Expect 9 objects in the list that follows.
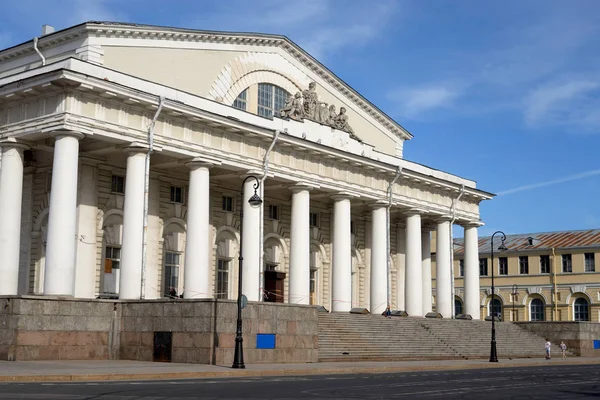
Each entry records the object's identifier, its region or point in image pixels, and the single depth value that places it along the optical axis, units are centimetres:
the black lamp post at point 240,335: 2898
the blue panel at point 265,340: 3281
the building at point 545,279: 7912
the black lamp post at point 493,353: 4103
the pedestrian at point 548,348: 4619
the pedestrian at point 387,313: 4672
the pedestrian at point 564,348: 4859
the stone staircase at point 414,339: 3894
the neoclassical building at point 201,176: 3381
